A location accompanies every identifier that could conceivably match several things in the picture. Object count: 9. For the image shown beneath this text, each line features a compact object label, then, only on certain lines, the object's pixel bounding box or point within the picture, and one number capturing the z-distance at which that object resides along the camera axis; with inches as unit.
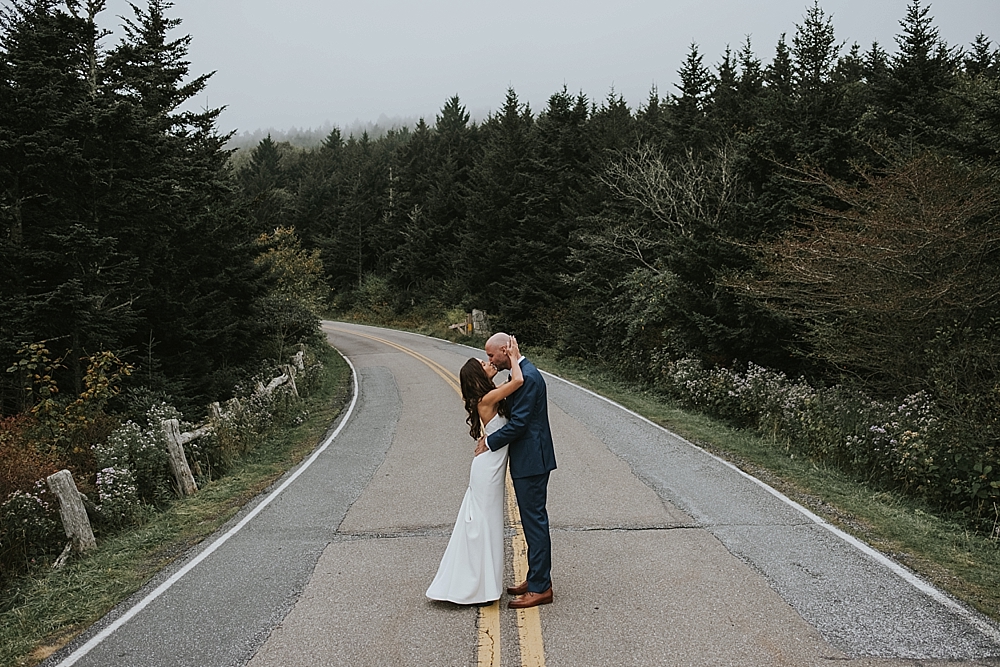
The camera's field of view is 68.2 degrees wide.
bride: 220.5
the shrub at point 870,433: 339.3
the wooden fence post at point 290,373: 758.5
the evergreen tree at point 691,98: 1339.8
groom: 223.1
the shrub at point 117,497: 343.6
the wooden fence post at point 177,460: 405.1
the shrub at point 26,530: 301.4
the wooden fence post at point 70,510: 303.7
